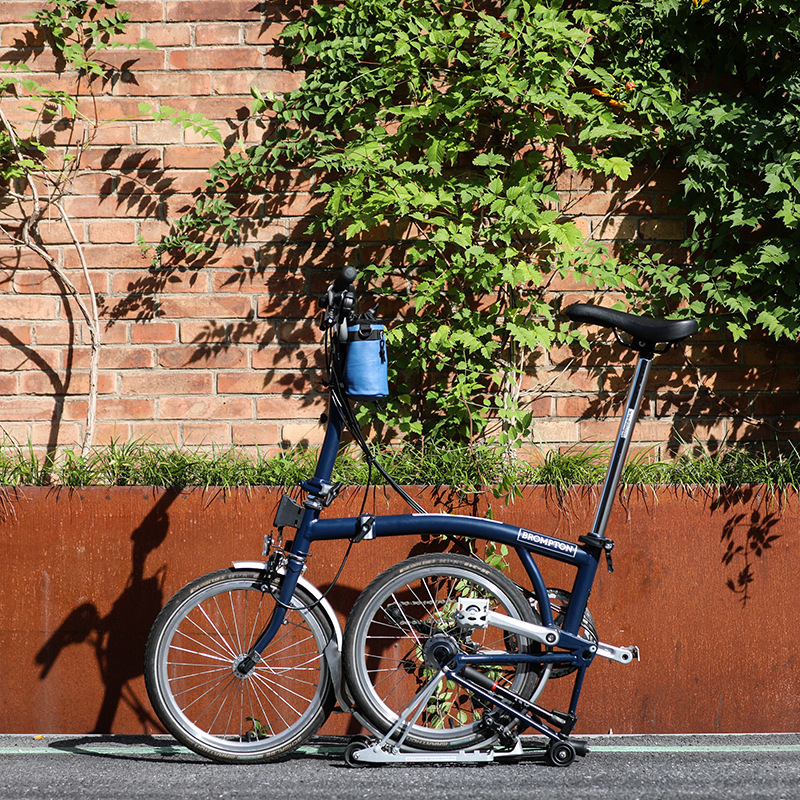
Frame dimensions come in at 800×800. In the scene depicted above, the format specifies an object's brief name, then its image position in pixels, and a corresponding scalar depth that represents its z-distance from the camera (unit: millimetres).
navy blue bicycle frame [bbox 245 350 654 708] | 4871
